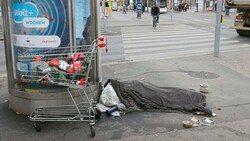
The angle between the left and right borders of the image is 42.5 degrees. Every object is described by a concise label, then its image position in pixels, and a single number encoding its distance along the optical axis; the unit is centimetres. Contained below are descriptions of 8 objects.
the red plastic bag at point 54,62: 416
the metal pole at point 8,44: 475
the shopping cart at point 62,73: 419
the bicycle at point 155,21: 2146
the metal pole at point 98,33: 512
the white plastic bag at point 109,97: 510
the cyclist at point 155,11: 2218
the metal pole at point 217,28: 957
